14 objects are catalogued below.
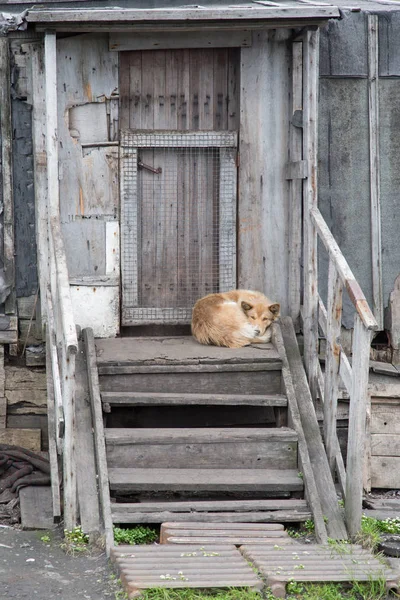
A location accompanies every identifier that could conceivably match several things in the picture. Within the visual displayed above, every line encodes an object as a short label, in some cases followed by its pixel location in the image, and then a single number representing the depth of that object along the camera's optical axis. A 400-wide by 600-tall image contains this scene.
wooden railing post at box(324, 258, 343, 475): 14.01
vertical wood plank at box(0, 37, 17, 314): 15.80
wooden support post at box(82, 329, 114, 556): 12.48
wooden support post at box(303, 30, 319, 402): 15.20
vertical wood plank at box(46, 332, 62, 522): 13.37
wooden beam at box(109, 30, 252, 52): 15.49
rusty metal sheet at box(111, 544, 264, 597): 10.48
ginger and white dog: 15.29
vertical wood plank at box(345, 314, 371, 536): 12.89
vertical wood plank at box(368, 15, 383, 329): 16.41
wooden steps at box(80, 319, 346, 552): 13.19
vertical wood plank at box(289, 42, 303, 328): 15.73
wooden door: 16.00
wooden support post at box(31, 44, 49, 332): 15.48
